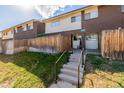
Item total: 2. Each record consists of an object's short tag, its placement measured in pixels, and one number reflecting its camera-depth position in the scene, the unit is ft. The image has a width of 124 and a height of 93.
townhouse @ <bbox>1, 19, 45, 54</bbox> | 26.82
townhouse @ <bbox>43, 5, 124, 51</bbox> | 19.04
